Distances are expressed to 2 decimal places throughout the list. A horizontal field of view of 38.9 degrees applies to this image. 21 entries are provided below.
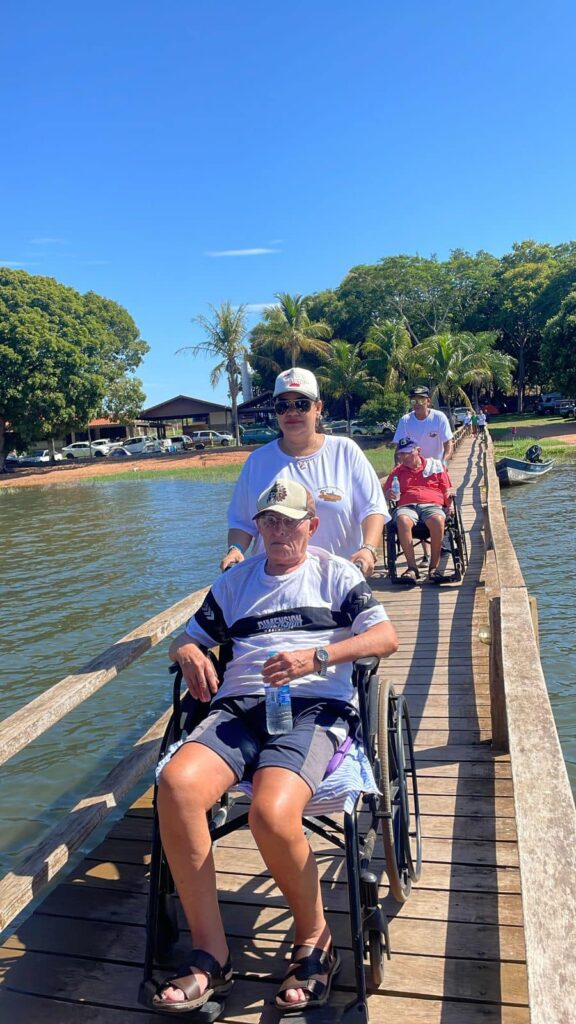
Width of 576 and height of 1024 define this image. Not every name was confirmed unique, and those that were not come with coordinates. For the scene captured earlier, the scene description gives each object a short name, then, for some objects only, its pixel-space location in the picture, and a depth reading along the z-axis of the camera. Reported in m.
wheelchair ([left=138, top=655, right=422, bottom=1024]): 2.32
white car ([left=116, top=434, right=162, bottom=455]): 53.62
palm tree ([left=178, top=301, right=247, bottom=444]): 51.59
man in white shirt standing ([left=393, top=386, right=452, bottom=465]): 8.34
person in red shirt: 7.68
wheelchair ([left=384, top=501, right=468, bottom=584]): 7.90
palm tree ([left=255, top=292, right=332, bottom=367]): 48.75
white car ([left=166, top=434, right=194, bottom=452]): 53.41
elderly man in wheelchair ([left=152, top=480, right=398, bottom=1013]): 2.38
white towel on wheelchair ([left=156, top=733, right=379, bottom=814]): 2.55
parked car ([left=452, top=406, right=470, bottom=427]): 44.56
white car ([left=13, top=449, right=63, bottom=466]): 49.75
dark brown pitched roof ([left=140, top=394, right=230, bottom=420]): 63.06
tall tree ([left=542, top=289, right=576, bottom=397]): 36.50
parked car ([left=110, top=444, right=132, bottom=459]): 51.73
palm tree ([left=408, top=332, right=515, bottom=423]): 40.44
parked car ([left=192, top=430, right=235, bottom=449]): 52.81
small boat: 26.75
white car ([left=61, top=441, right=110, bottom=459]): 54.06
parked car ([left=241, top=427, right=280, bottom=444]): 51.12
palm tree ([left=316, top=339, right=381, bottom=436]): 45.12
